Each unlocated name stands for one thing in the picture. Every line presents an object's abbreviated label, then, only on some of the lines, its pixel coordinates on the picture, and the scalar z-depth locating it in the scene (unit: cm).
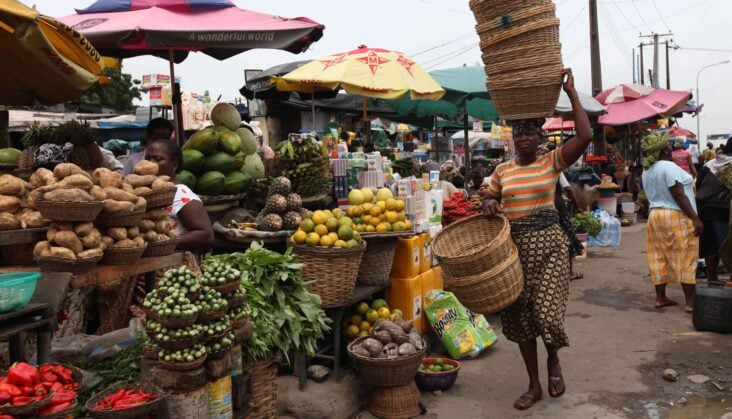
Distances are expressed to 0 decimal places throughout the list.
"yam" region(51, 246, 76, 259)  306
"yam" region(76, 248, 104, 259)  314
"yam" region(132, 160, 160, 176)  388
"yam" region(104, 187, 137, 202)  344
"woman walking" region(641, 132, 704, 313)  736
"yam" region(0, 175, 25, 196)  333
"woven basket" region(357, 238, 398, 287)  565
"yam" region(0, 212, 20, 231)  319
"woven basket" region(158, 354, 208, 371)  312
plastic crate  261
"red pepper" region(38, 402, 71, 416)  247
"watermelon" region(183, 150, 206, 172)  576
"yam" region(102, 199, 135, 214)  337
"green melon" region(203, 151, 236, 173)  589
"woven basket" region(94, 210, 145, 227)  340
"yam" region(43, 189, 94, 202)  310
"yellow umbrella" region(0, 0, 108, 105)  398
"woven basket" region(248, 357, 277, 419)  401
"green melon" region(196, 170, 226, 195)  577
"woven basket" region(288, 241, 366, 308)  491
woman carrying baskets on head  471
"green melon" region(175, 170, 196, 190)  564
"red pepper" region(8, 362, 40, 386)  252
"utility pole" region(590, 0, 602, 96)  1991
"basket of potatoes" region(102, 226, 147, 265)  335
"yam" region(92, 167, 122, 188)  351
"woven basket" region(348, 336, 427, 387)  477
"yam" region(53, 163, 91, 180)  332
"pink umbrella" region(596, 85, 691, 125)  1736
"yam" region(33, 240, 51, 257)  313
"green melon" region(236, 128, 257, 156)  656
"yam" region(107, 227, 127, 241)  340
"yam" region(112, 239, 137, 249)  336
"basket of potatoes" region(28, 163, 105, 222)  310
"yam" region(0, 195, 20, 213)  324
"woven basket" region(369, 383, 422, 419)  488
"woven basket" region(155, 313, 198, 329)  310
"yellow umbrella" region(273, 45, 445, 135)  763
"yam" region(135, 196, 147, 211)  351
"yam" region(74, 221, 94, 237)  317
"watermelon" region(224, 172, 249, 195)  597
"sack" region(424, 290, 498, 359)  611
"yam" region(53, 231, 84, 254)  309
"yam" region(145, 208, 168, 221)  378
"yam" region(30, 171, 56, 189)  331
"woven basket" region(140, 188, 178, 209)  374
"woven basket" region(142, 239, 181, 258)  369
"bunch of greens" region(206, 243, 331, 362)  413
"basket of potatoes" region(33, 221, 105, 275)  308
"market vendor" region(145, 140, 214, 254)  441
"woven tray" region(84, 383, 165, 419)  280
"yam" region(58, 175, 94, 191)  320
